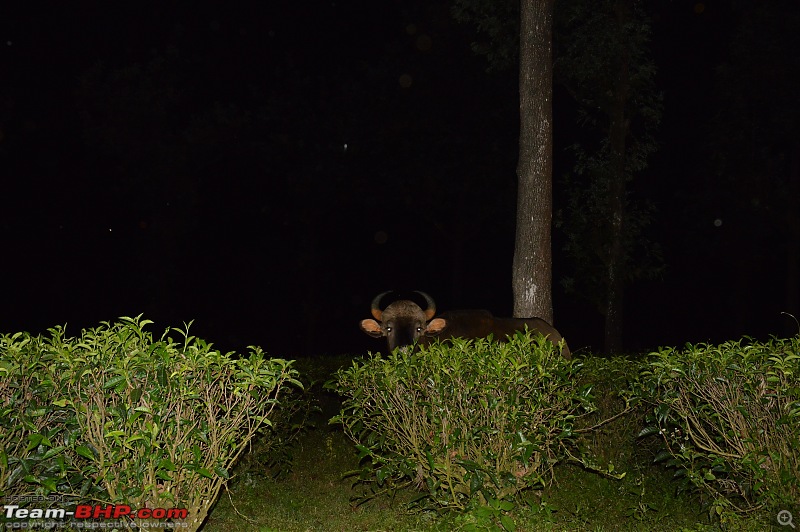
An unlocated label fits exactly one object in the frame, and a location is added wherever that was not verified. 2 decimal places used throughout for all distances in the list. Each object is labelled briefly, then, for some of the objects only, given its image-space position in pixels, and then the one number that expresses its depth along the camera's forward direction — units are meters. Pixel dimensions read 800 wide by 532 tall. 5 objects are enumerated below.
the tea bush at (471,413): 7.11
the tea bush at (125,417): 5.88
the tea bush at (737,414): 6.95
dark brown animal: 12.32
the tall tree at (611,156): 19.89
